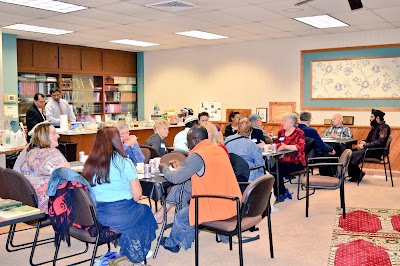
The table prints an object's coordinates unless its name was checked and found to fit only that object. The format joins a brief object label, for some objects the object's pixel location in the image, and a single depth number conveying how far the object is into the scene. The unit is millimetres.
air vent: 6359
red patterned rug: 4183
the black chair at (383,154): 7739
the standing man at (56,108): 9070
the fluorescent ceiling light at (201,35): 9188
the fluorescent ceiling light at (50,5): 6332
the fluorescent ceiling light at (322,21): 7797
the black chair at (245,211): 3535
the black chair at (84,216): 3277
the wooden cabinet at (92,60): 11195
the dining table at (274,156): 5944
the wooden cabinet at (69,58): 10672
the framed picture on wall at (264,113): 10477
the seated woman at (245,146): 5359
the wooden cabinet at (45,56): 10141
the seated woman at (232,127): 7816
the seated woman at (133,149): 4969
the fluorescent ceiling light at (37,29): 8359
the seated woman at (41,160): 4020
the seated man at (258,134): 6911
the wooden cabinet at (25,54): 9836
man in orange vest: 3732
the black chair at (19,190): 3643
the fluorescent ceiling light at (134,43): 10386
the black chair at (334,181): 5480
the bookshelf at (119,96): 11977
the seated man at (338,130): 8484
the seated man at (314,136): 6961
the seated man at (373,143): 7828
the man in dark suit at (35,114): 8430
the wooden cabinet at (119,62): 11766
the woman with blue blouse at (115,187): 3494
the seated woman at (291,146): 6352
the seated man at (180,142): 6086
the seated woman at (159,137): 5965
